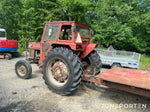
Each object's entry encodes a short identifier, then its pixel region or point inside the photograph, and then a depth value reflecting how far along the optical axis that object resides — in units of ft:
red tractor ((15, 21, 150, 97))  8.85
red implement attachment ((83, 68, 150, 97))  7.79
